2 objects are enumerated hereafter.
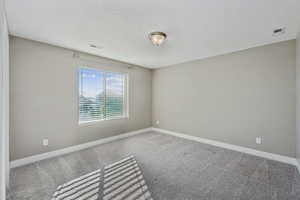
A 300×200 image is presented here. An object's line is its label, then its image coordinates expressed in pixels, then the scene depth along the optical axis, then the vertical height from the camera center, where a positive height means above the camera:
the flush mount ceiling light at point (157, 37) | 2.30 +1.11
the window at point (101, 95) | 3.44 +0.14
